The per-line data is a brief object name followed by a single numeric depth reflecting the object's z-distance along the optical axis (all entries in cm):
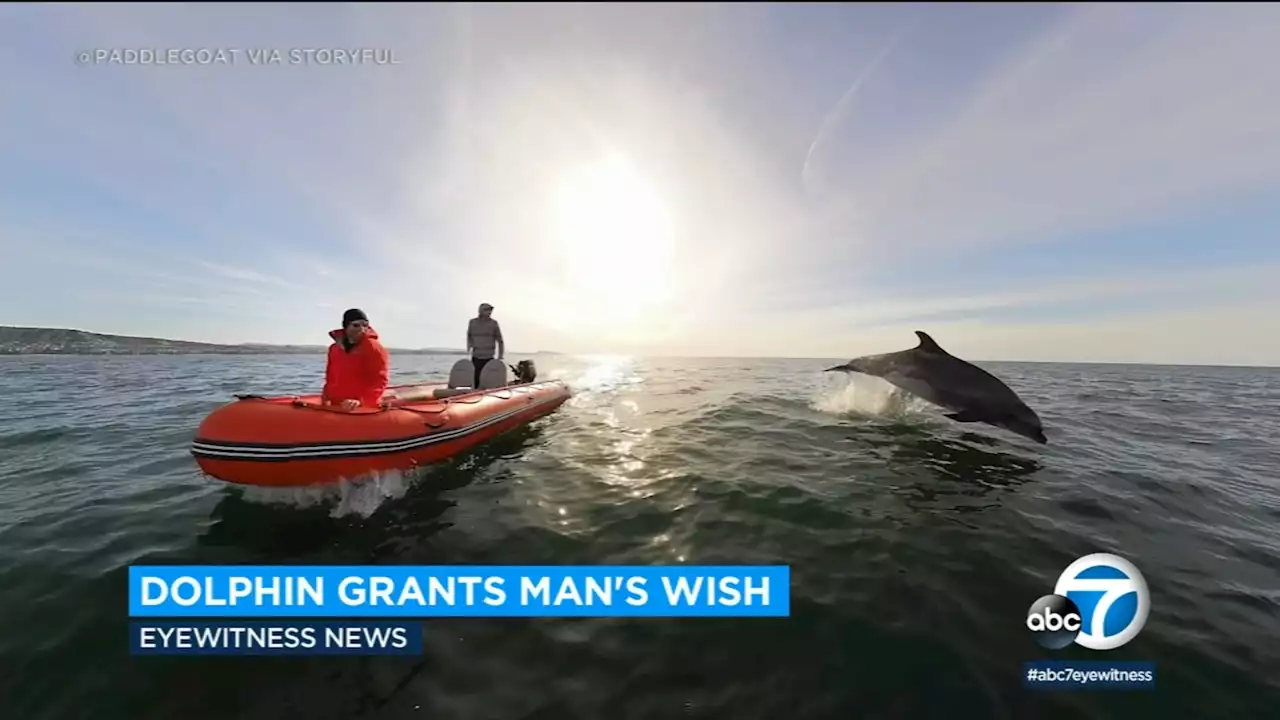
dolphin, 1099
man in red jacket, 809
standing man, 1403
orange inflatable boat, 657
